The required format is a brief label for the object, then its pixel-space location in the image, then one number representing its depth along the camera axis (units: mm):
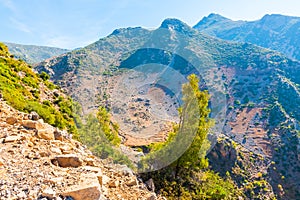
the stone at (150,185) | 9623
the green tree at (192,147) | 13062
